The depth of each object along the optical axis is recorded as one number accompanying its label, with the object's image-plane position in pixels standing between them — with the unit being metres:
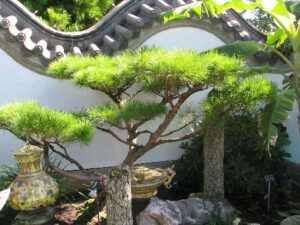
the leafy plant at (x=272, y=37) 3.17
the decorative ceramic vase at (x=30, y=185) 2.98
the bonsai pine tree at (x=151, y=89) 2.63
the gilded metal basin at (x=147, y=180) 3.53
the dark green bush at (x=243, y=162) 3.94
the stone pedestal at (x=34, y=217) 3.08
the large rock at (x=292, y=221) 3.15
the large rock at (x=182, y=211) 3.16
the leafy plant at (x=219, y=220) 3.27
